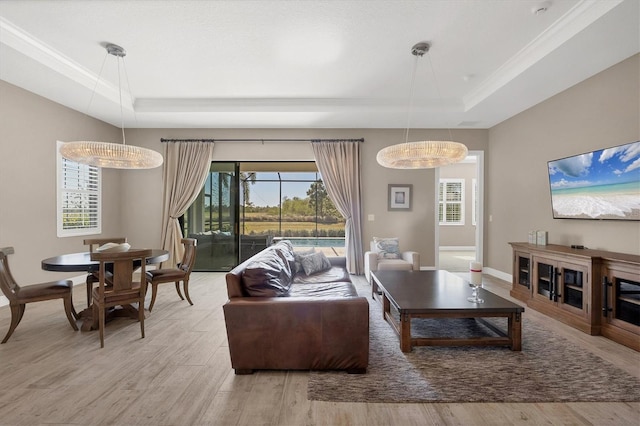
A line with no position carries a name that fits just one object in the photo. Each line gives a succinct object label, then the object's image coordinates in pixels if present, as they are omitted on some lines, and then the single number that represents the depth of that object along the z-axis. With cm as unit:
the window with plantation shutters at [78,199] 473
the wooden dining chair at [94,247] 348
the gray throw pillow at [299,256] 394
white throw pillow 526
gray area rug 202
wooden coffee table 257
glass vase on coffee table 274
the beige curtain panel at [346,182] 587
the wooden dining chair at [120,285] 276
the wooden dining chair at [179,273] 371
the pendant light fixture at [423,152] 336
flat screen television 309
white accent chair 475
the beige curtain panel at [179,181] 586
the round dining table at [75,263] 286
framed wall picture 602
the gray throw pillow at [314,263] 392
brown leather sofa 223
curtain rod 591
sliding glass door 612
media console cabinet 276
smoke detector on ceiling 267
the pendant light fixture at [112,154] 338
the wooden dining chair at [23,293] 279
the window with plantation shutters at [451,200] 986
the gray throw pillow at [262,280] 237
